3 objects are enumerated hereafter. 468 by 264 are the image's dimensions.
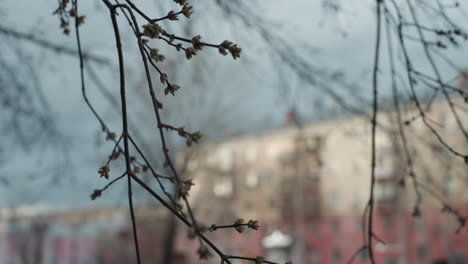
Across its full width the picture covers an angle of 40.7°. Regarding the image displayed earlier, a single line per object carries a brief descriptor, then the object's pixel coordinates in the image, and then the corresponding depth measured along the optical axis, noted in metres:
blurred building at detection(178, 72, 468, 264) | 22.34
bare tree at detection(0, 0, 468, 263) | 1.10
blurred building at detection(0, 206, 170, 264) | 21.20
